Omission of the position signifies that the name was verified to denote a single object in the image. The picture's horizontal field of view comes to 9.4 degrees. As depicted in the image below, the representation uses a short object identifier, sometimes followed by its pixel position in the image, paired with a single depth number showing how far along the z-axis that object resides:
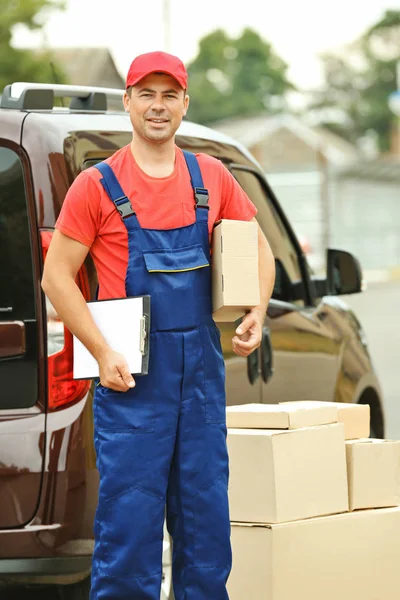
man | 7.12
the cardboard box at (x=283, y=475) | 8.40
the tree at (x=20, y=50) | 45.27
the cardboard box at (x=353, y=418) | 9.21
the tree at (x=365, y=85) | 199.42
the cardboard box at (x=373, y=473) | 8.89
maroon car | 8.01
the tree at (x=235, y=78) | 194.94
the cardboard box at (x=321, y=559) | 8.38
